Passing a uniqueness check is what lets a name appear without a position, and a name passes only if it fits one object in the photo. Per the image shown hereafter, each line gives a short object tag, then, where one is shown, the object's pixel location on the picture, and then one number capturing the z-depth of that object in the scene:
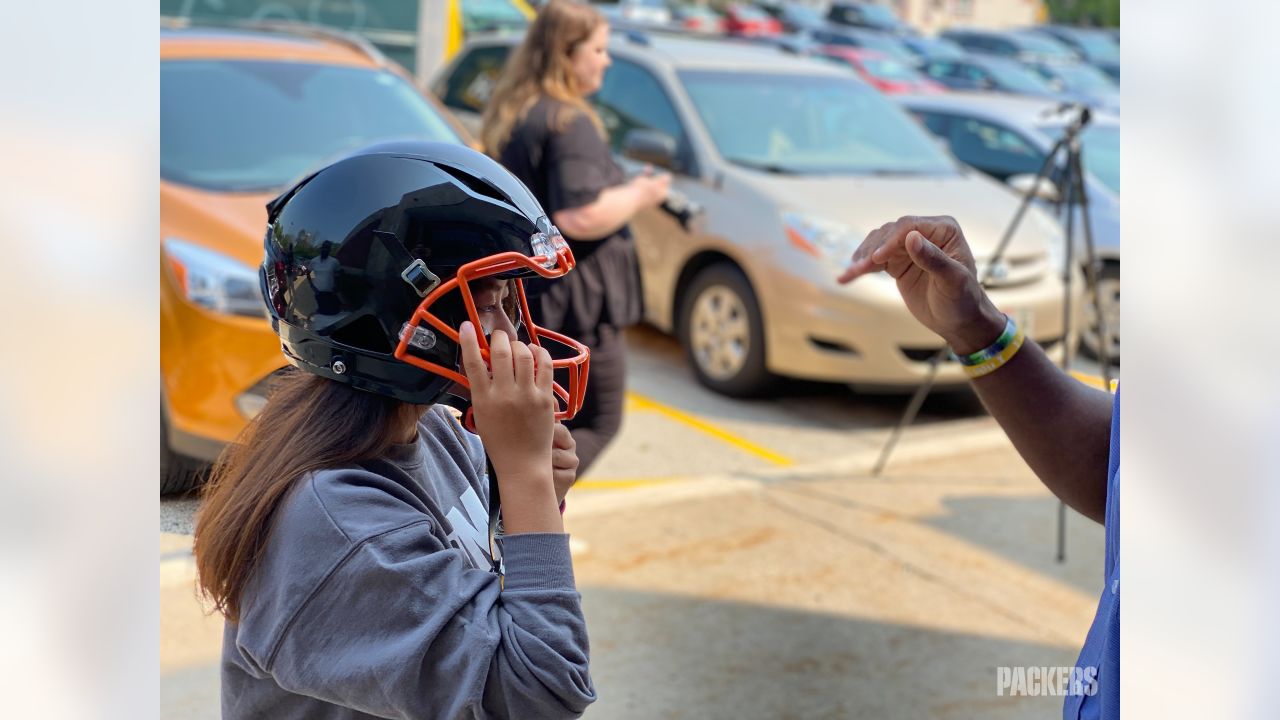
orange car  4.50
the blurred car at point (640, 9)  24.12
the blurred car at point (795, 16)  29.03
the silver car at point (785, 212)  6.53
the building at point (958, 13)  48.16
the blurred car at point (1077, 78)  17.88
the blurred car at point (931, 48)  23.44
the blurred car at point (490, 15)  13.67
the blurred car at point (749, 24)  26.11
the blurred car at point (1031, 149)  7.90
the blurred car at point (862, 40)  23.75
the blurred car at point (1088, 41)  28.86
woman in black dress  4.04
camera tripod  4.96
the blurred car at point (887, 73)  15.93
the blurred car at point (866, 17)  28.98
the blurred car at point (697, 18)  26.41
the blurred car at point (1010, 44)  25.81
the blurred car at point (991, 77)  16.53
